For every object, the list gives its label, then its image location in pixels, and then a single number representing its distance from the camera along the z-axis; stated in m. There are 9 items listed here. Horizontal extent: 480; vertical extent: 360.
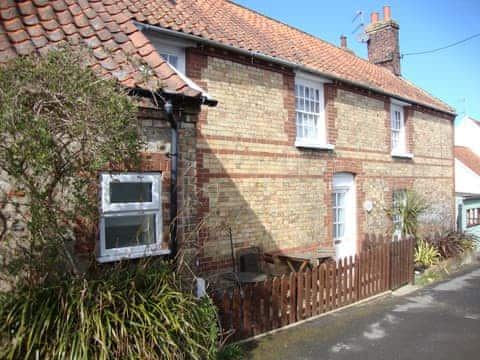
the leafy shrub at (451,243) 13.67
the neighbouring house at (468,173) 17.73
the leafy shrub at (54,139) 3.25
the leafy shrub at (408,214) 13.05
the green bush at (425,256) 12.51
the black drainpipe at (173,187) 5.35
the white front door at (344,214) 11.20
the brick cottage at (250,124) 5.30
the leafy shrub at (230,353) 5.26
